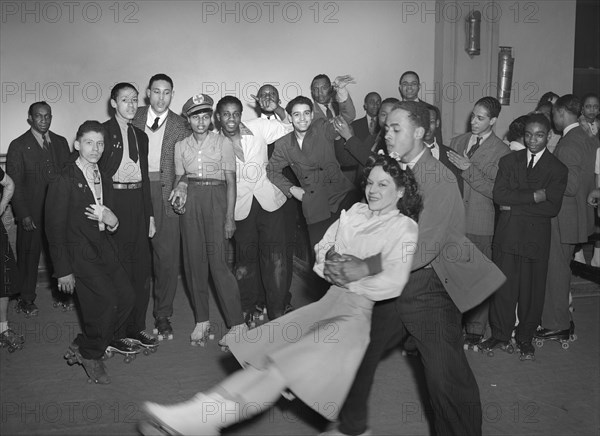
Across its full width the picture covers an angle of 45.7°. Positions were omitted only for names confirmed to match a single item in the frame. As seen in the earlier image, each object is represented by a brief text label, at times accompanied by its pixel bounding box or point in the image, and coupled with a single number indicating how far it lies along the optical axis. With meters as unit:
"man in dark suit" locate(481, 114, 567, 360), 4.62
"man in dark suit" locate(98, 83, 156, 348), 4.70
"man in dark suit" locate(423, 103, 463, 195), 4.73
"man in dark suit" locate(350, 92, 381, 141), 6.51
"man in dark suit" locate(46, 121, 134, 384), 4.11
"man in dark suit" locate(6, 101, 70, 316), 5.78
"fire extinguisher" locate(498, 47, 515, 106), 7.49
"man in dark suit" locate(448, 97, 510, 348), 4.77
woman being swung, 2.76
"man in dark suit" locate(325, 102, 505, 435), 2.99
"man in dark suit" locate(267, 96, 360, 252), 5.01
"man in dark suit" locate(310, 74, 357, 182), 4.82
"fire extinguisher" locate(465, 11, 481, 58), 7.32
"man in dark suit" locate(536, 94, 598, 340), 4.94
